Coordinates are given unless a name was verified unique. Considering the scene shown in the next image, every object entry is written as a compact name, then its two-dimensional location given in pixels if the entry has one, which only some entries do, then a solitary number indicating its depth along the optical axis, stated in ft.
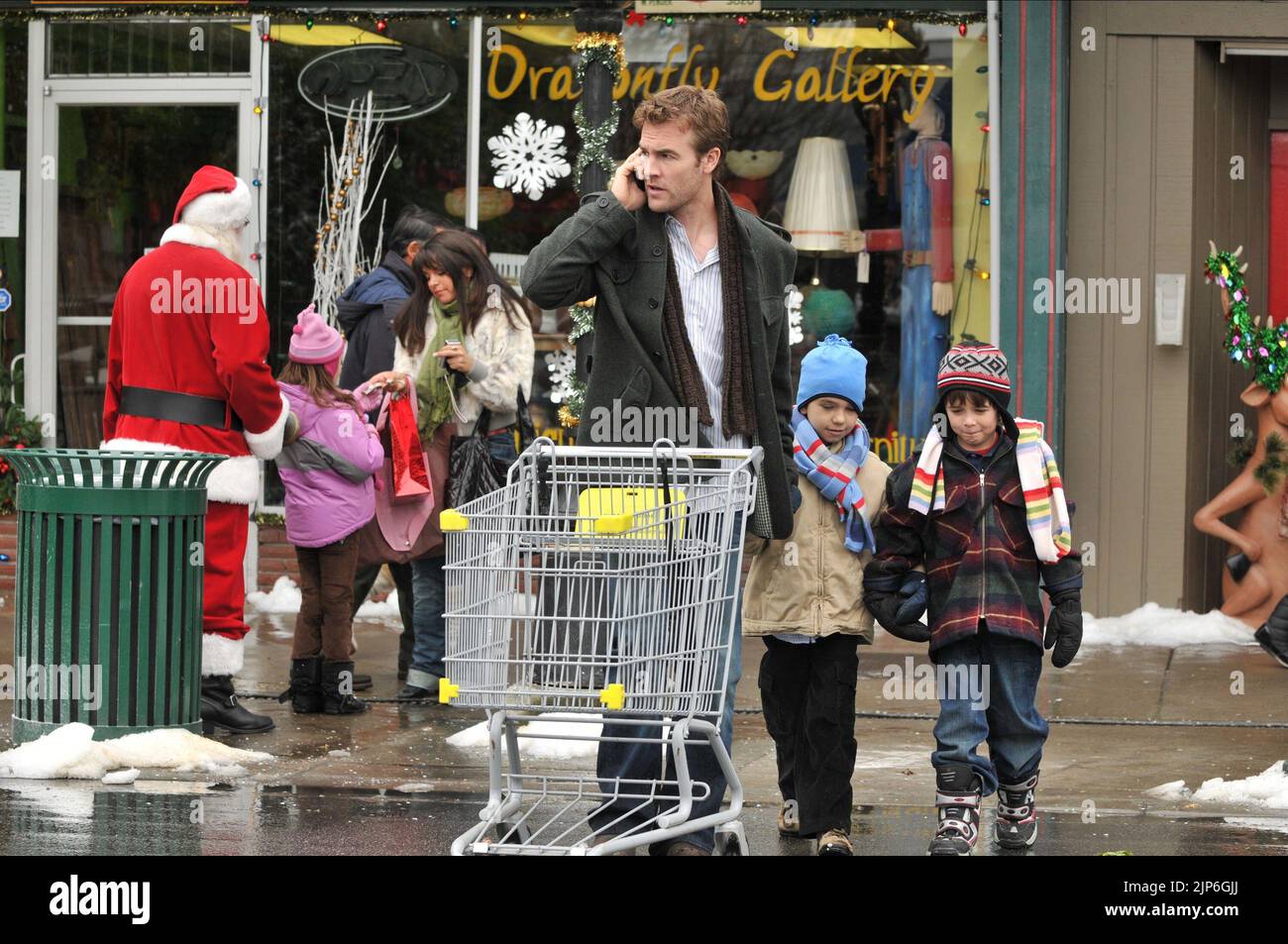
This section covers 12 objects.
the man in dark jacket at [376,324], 61.98
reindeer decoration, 68.64
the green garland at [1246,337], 68.54
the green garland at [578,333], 52.34
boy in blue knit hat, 38.96
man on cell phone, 36.24
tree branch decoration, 78.69
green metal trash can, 46.03
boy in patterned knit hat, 38.27
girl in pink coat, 55.26
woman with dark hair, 58.75
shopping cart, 32.68
